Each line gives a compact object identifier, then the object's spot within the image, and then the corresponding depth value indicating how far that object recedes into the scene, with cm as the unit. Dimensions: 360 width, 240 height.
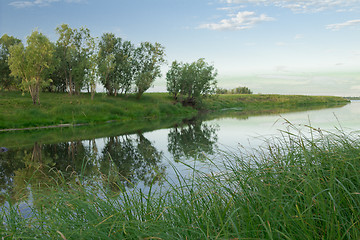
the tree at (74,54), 3909
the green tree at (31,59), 2909
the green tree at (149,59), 4588
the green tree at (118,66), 4388
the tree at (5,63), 4672
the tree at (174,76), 4588
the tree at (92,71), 3706
